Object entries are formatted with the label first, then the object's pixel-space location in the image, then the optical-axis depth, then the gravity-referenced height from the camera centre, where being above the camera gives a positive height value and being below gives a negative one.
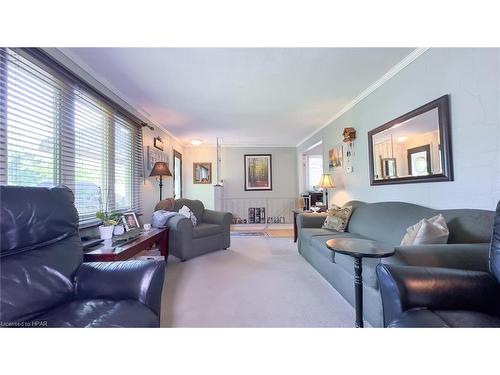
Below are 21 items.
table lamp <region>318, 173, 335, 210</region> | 3.88 +0.17
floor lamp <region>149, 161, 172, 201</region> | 3.54 +0.39
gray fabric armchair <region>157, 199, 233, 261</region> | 3.18 -0.59
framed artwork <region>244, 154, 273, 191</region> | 6.22 +0.57
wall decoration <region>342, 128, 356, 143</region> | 3.29 +0.84
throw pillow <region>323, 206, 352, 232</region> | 2.99 -0.38
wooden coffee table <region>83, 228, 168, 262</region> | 1.70 -0.46
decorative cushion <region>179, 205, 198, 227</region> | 3.72 -0.31
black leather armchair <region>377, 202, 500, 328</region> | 1.02 -0.50
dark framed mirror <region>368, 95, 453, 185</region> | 1.85 +0.42
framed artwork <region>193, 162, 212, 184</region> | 6.13 +0.57
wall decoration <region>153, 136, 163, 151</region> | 4.04 +0.96
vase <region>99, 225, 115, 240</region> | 2.11 -0.34
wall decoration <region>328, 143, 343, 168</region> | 3.82 +0.62
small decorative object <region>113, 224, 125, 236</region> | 2.35 -0.36
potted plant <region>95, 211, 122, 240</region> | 2.11 -0.29
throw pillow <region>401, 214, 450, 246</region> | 1.58 -0.31
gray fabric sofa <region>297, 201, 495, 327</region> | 1.34 -0.41
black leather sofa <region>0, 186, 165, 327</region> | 1.02 -0.44
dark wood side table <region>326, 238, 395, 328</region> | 1.42 -0.40
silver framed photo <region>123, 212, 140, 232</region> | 2.59 -0.31
